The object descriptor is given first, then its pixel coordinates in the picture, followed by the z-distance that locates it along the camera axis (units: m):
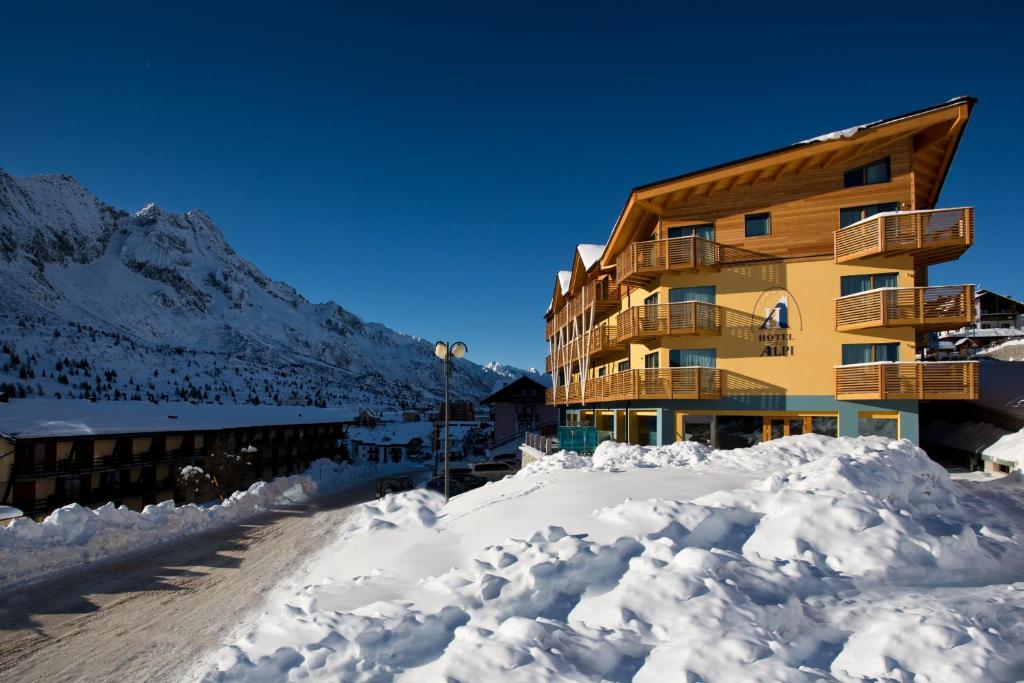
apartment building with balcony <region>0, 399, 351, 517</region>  31.75
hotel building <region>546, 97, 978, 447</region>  18.94
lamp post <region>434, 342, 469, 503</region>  16.44
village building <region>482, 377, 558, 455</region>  57.50
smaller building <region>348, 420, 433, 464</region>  67.88
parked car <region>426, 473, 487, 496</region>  30.84
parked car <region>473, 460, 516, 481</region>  35.00
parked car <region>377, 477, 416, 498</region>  31.30
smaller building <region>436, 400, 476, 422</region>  105.81
